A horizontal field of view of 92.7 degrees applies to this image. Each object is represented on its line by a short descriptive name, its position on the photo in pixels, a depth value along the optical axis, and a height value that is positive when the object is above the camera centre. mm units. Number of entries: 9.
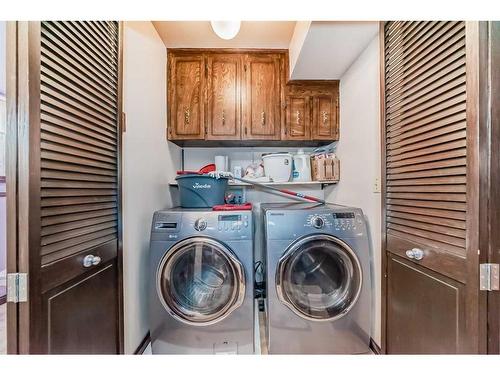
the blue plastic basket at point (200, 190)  1983 -25
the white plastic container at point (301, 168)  2375 +192
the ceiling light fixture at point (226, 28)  1409 +964
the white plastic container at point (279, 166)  2307 +201
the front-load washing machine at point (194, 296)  1632 -708
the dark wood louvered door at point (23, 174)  790 +43
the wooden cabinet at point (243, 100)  2232 +830
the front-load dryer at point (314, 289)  1630 -696
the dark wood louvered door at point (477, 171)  848 +61
